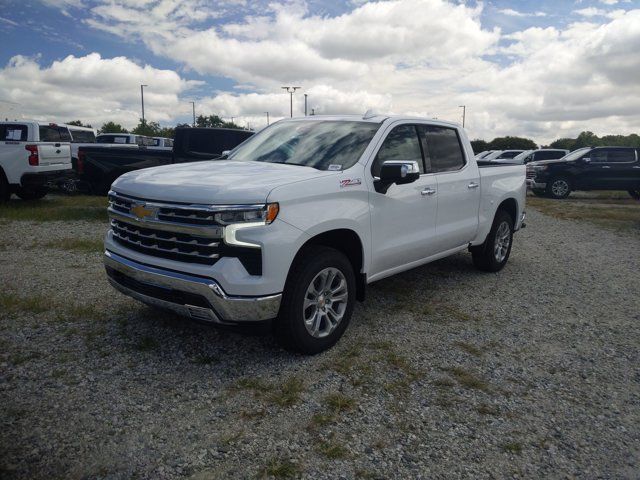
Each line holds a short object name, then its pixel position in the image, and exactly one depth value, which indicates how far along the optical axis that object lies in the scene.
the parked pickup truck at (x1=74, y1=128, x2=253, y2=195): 10.00
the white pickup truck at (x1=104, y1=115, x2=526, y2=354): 3.23
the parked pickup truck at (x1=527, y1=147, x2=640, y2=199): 17.25
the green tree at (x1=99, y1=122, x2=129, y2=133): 71.00
